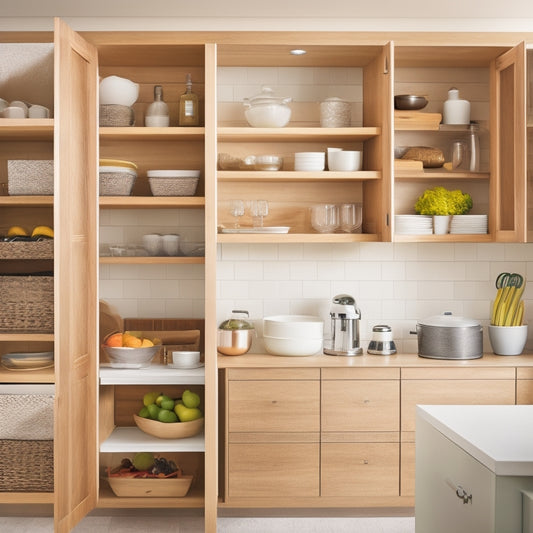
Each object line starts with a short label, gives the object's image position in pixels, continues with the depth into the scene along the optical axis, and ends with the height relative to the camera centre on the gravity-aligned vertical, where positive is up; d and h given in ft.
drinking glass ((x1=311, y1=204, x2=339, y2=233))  14.15 +0.87
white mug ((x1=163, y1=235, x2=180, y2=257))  13.98 +0.36
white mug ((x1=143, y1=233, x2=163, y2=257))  13.96 +0.38
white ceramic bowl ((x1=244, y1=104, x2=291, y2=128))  13.89 +2.74
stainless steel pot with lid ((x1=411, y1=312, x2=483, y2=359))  13.87 -1.40
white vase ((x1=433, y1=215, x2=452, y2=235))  14.23 +0.74
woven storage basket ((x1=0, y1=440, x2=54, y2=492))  12.77 -3.44
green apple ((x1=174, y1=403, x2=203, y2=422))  13.60 -2.71
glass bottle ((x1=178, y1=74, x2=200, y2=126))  13.97 +2.85
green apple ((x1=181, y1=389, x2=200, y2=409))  13.74 -2.49
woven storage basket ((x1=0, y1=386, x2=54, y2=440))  12.69 -2.58
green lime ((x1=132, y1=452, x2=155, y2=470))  14.01 -3.68
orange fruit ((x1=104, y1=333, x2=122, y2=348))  13.65 -1.41
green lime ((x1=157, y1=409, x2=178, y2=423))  13.56 -2.76
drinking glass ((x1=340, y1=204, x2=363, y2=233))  14.16 +0.89
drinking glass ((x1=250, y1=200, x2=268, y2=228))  14.19 +1.04
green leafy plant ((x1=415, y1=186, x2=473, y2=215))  14.29 +1.16
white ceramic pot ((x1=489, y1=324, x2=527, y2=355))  14.23 -1.44
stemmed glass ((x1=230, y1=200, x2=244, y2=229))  14.10 +1.03
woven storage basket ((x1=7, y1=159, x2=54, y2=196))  12.96 +1.47
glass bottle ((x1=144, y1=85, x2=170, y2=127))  14.01 +2.82
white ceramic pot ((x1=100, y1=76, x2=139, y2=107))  13.70 +3.15
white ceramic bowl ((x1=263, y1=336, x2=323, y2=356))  13.92 -1.53
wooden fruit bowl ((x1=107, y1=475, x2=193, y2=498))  13.57 -4.04
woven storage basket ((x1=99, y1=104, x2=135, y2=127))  13.67 +2.70
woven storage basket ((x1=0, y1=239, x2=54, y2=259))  12.68 +0.24
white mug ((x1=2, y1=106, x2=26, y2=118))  12.81 +2.58
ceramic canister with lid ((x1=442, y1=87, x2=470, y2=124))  14.39 +2.93
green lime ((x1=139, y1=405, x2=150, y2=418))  13.85 -2.76
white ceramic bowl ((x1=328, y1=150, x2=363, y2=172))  14.08 +1.92
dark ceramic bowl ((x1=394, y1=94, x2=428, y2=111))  14.14 +3.03
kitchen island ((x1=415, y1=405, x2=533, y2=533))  6.36 -1.92
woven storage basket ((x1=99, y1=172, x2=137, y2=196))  13.66 +1.46
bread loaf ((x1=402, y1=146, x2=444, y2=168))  14.32 +2.03
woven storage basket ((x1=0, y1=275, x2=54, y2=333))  12.69 -0.70
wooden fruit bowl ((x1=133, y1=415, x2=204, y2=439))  13.50 -2.97
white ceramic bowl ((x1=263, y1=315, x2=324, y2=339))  13.92 -1.22
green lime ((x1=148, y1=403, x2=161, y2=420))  13.74 -2.69
